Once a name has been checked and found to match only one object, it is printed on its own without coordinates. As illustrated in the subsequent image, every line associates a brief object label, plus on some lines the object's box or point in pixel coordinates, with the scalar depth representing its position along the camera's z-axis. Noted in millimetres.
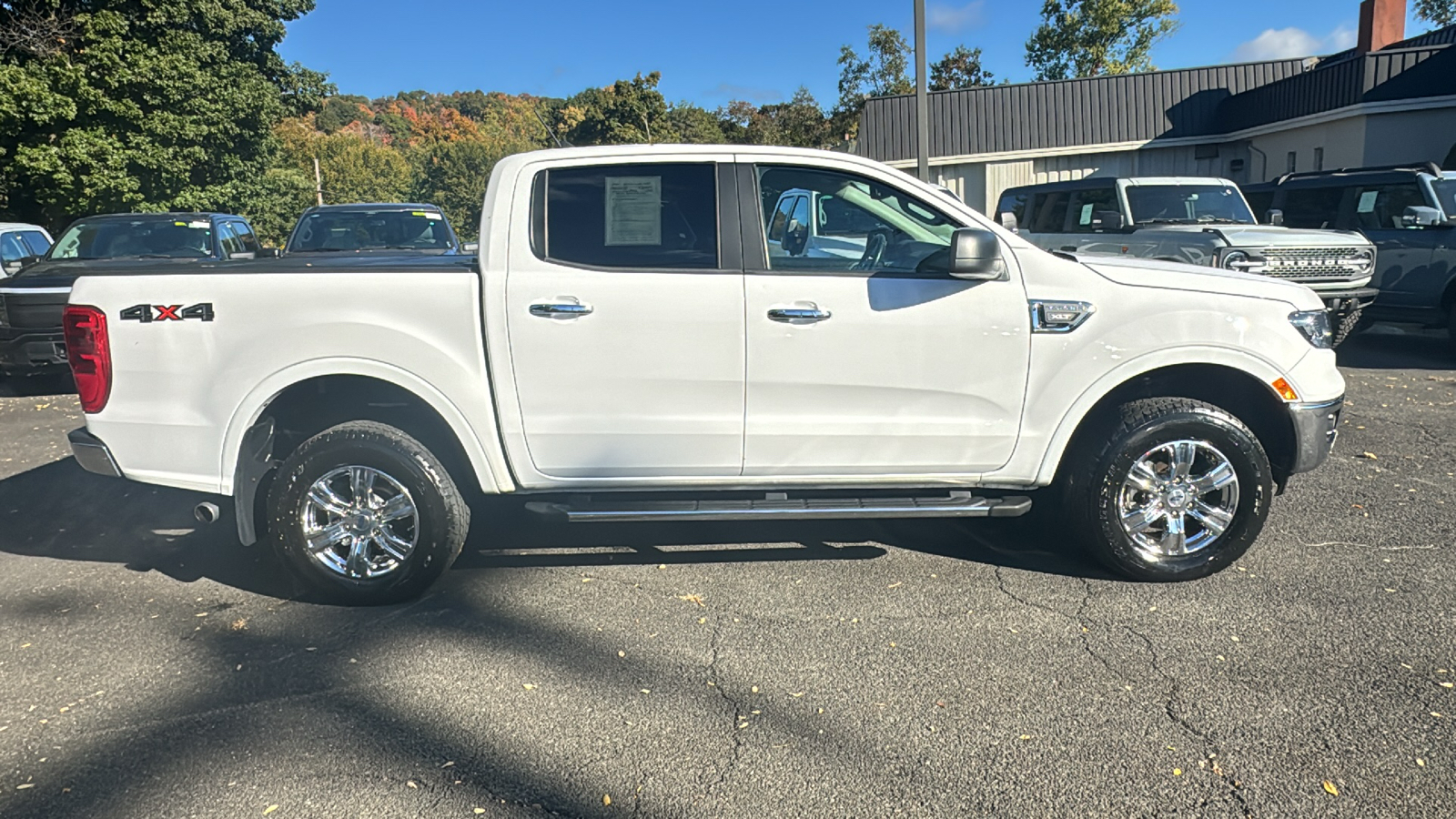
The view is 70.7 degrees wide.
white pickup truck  4336
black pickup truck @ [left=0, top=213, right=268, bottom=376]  9672
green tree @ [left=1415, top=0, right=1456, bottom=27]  40844
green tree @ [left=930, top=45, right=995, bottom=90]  51562
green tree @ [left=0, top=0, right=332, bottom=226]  19812
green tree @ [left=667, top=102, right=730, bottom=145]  72688
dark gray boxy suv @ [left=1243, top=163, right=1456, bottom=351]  10906
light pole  14798
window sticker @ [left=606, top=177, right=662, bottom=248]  4473
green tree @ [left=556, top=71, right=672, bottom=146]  67875
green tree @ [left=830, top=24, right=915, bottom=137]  42344
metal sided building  25156
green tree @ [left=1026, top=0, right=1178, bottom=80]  36500
